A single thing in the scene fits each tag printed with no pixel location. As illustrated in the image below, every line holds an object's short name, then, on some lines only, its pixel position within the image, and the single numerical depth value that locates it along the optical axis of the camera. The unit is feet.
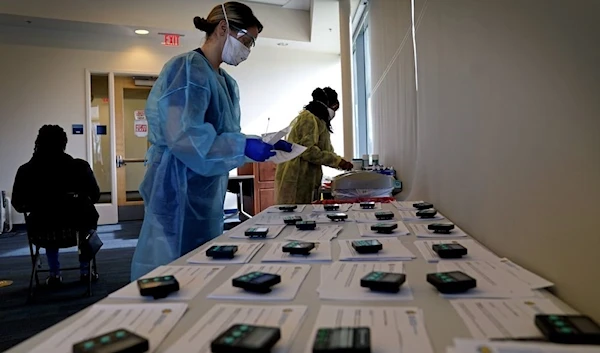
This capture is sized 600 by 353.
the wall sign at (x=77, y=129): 18.28
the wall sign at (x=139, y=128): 20.82
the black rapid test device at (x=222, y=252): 2.81
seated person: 8.66
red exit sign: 18.01
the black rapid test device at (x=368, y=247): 2.79
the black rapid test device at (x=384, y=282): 1.96
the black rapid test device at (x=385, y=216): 4.29
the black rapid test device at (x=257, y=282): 2.02
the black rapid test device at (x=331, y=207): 5.26
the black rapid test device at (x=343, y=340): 1.31
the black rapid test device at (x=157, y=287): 2.00
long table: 1.51
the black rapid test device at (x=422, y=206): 4.83
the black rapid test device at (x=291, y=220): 4.19
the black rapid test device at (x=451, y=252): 2.59
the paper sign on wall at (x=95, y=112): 18.85
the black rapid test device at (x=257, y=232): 3.53
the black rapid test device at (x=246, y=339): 1.33
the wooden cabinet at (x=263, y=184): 15.90
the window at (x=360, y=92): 14.57
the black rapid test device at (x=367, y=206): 5.30
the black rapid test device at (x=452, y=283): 1.92
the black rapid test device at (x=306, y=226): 3.88
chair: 8.69
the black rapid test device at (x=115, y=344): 1.35
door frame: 18.33
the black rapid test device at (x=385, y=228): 3.52
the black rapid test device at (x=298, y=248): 2.81
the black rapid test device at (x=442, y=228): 3.44
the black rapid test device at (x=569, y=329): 1.36
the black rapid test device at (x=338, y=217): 4.36
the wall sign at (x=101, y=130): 18.90
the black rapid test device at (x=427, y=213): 4.25
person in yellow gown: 8.52
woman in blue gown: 4.20
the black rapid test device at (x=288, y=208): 5.42
